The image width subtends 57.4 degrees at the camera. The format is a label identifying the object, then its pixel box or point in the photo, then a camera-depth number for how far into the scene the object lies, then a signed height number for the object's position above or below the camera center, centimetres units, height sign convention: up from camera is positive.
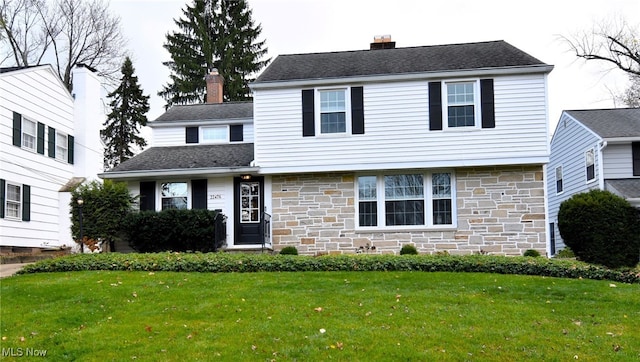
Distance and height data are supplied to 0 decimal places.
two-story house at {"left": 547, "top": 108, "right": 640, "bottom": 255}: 1897 +189
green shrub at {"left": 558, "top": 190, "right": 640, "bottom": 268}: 1314 -47
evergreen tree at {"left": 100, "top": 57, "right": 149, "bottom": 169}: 3372 +558
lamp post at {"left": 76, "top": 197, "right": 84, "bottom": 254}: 1490 +10
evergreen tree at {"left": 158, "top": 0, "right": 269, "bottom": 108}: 3391 +981
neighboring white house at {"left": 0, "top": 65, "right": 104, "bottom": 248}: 1681 +217
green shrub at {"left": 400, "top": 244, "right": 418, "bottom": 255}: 1469 -96
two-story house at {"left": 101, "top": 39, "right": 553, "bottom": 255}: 1514 +126
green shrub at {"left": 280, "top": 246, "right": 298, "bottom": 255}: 1506 -97
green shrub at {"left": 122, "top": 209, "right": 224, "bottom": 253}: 1512 -38
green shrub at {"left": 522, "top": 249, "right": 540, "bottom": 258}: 1450 -106
